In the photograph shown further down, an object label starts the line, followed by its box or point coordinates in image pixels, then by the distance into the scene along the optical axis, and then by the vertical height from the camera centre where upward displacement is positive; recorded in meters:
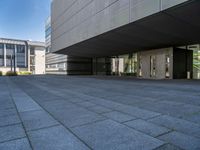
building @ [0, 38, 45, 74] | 58.44 +6.40
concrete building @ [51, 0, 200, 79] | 10.70 +3.64
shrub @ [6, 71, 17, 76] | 33.93 -0.27
